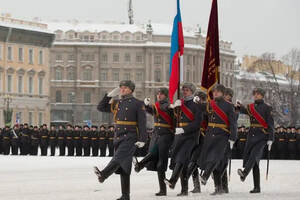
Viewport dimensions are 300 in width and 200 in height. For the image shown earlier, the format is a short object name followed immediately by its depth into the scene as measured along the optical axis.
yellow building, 77.69
